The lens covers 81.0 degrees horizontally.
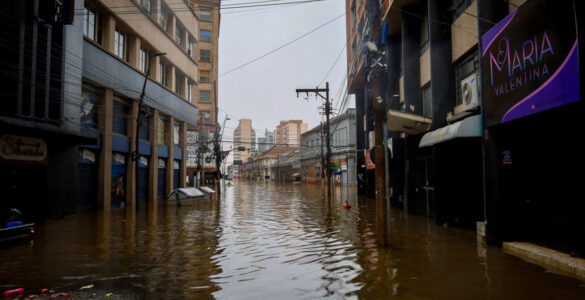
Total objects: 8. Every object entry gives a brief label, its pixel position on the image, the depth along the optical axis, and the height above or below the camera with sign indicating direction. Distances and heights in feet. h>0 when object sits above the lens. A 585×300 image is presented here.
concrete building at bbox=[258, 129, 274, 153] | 609.70 +59.35
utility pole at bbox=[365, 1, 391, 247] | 30.40 +3.23
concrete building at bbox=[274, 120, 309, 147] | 465.96 +60.20
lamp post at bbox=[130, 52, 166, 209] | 71.20 +3.86
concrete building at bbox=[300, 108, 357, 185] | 176.77 +12.27
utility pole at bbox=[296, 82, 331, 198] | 98.04 +25.52
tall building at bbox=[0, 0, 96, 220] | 46.65 +9.81
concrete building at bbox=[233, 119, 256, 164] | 557.33 +71.59
